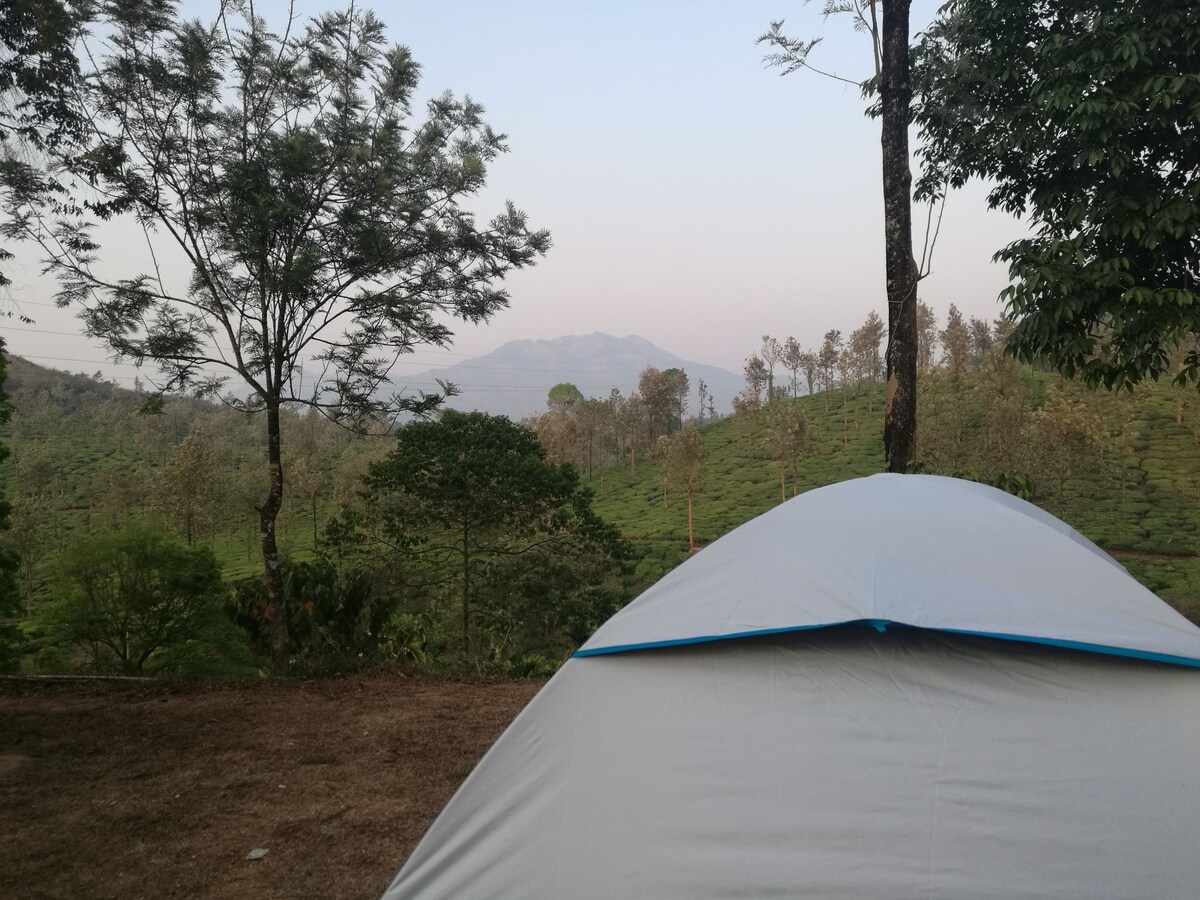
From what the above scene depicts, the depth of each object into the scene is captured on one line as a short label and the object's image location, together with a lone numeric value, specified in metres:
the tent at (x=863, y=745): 2.03
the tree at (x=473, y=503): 11.62
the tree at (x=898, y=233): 6.70
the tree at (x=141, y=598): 8.50
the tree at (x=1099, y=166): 5.36
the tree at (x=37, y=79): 5.21
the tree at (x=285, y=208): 6.73
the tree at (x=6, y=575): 6.11
